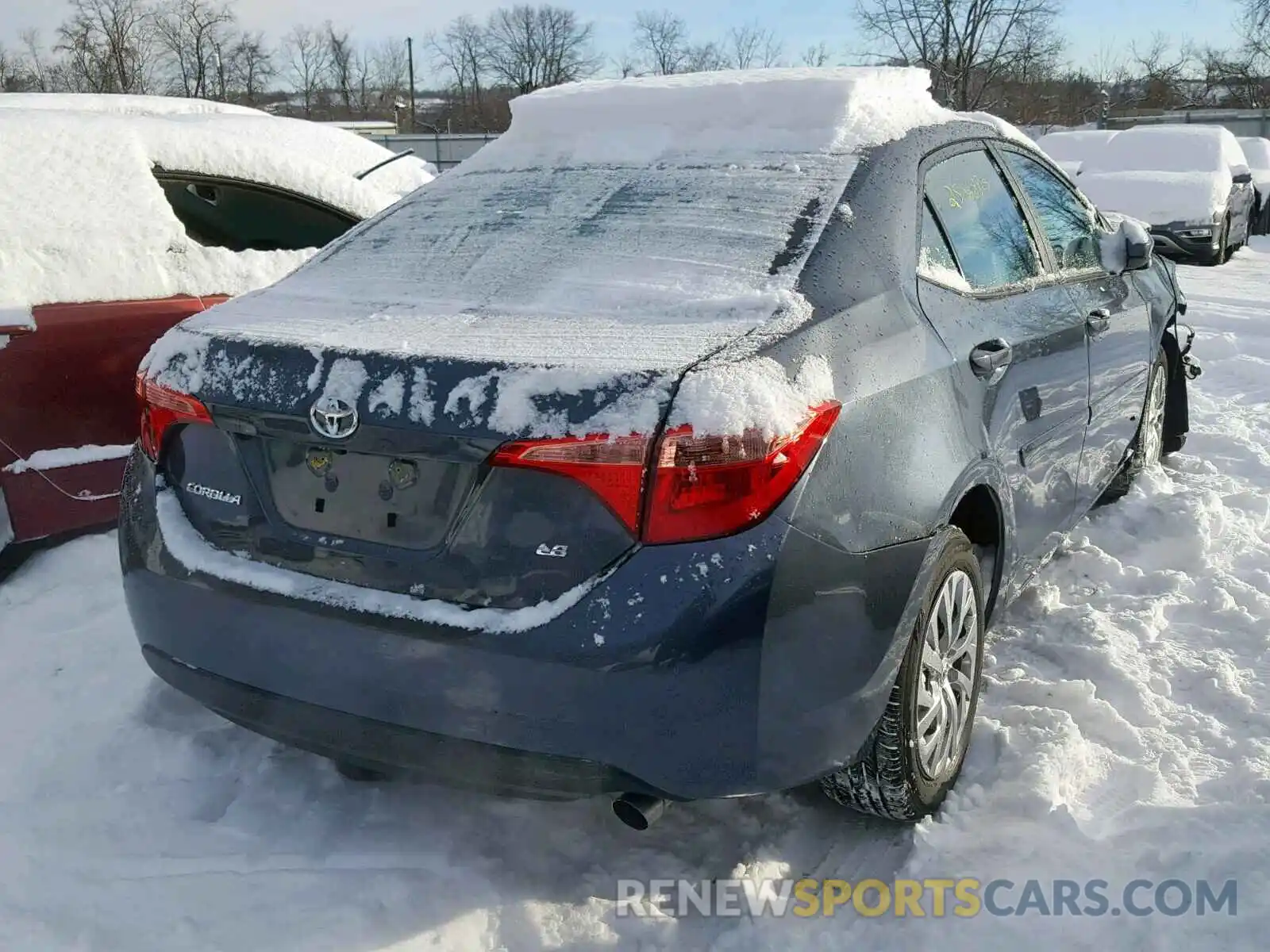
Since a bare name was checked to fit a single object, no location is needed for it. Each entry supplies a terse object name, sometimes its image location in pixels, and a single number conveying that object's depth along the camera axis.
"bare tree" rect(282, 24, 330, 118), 72.94
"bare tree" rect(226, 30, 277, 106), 58.62
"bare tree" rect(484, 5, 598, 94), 73.12
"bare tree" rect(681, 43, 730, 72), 64.56
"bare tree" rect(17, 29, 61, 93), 47.95
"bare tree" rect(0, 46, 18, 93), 47.91
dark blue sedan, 1.83
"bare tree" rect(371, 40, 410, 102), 76.74
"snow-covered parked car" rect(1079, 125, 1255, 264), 12.95
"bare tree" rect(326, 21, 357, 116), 76.44
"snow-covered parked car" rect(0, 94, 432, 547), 3.52
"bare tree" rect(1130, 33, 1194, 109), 53.28
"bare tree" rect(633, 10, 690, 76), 68.00
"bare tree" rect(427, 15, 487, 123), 74.56
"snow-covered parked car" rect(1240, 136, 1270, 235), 17.14
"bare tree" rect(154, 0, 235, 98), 50.84
